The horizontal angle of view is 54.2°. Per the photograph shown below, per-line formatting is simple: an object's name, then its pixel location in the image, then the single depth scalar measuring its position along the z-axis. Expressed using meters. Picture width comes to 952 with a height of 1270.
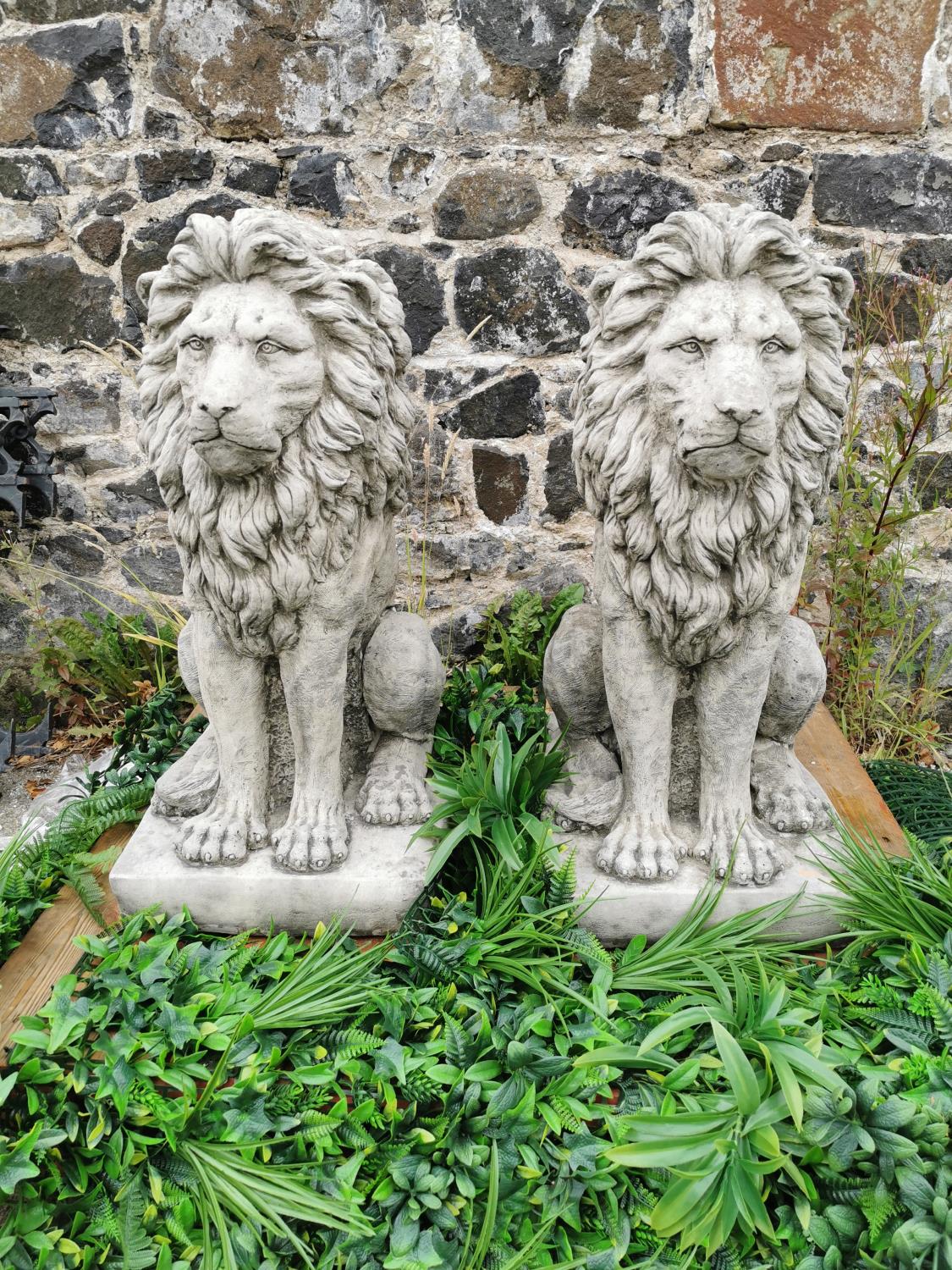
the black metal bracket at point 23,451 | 3.30
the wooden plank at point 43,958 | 1.87
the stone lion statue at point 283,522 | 1.67
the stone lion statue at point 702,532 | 1.64
